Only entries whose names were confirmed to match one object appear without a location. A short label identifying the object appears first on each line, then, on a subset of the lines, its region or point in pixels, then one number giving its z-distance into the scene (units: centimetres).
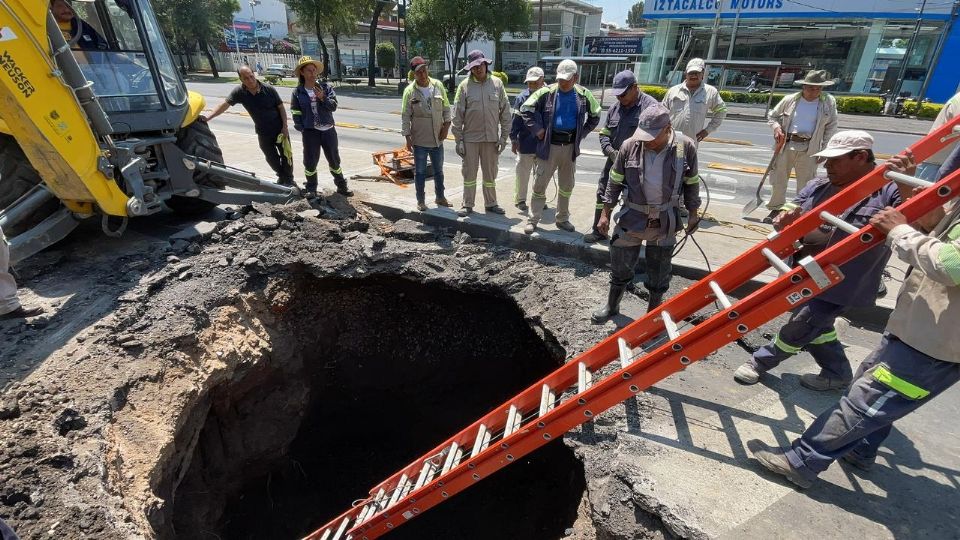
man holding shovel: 552
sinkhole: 448
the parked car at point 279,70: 3675
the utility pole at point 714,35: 2453
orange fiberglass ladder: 220
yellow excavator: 356
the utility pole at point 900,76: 2050
